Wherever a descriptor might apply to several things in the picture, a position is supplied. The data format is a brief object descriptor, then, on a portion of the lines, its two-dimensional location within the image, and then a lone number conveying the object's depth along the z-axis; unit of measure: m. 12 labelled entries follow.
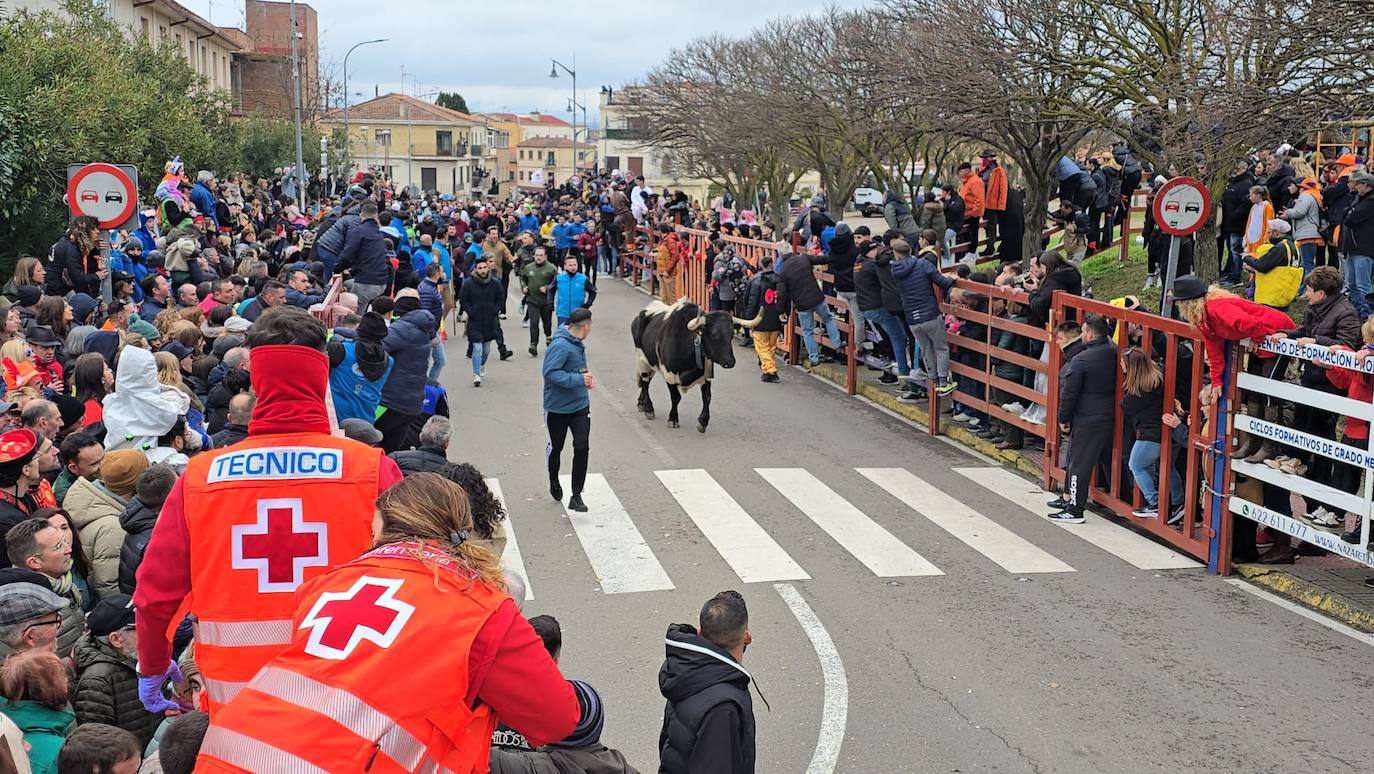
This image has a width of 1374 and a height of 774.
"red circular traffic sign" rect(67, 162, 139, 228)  11.21
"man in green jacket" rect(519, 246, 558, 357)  21.23
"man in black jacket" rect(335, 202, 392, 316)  16.88
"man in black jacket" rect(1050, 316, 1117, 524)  11.69
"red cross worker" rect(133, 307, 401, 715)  4.31
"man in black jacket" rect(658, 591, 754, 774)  4.98
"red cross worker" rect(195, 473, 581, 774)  3.25
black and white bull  15.82
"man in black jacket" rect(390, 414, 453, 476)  8.60
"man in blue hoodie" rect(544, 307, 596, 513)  12.12
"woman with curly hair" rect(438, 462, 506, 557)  4.97
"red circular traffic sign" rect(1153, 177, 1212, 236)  13.27
